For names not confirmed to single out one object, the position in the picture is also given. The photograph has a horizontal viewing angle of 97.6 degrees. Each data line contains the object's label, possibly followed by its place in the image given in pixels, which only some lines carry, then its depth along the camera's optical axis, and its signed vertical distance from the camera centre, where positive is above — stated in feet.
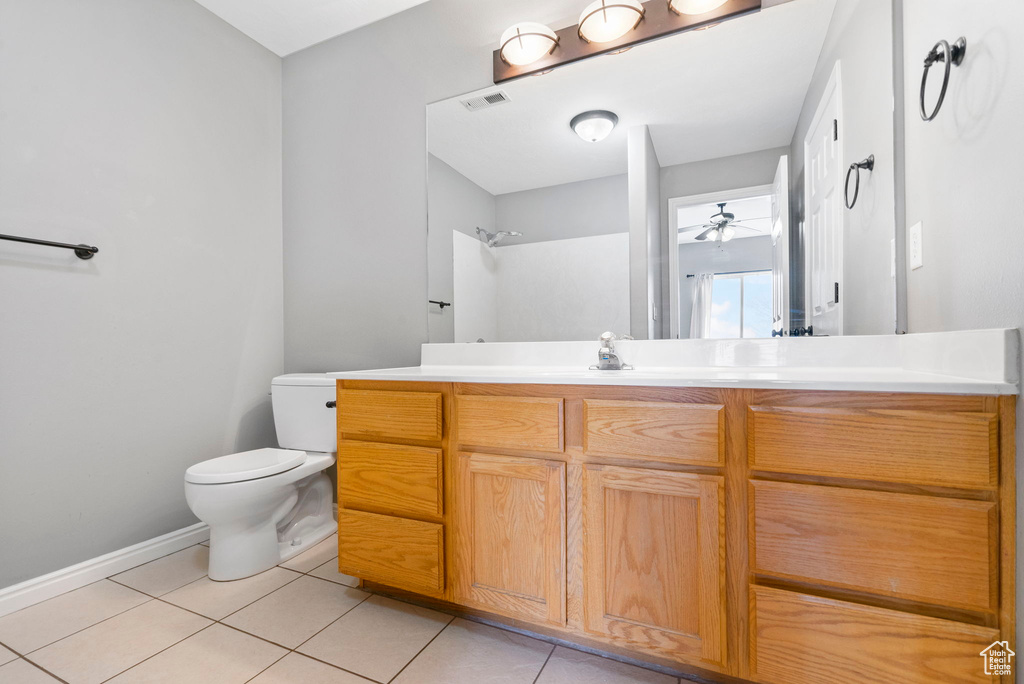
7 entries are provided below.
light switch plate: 3.86 +0.78
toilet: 5.36 -1.82
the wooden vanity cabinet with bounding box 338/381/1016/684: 2.90 -1.44
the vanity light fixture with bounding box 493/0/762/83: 5.02 +3.70
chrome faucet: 4.95 -0.18
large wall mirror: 4.47 +1.78
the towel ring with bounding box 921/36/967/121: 3.26 +2.09
